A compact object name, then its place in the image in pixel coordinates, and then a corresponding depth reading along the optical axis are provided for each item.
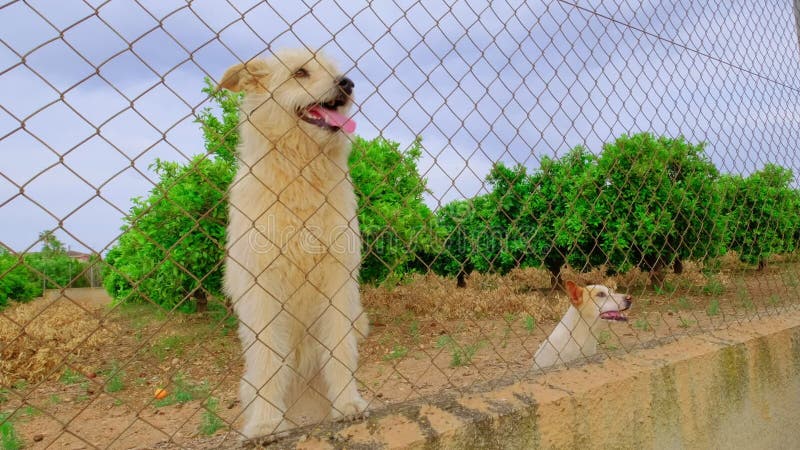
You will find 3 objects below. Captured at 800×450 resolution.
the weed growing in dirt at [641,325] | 5.69
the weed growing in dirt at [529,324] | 6.25
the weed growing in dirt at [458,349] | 4.88
